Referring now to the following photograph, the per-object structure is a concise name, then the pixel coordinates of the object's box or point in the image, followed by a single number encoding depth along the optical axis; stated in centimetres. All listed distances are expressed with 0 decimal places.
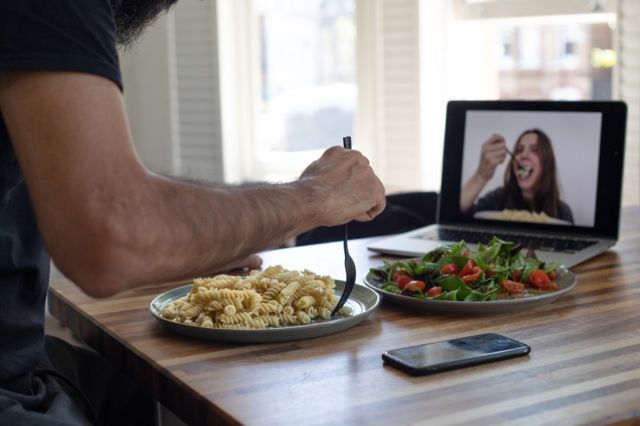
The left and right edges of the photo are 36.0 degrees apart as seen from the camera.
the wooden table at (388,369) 105
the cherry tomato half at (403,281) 153
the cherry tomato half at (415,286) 149
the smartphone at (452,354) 118
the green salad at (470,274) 148
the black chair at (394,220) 231
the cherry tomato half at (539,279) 153
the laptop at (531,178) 196
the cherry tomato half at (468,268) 153
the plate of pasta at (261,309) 131
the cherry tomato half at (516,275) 156
